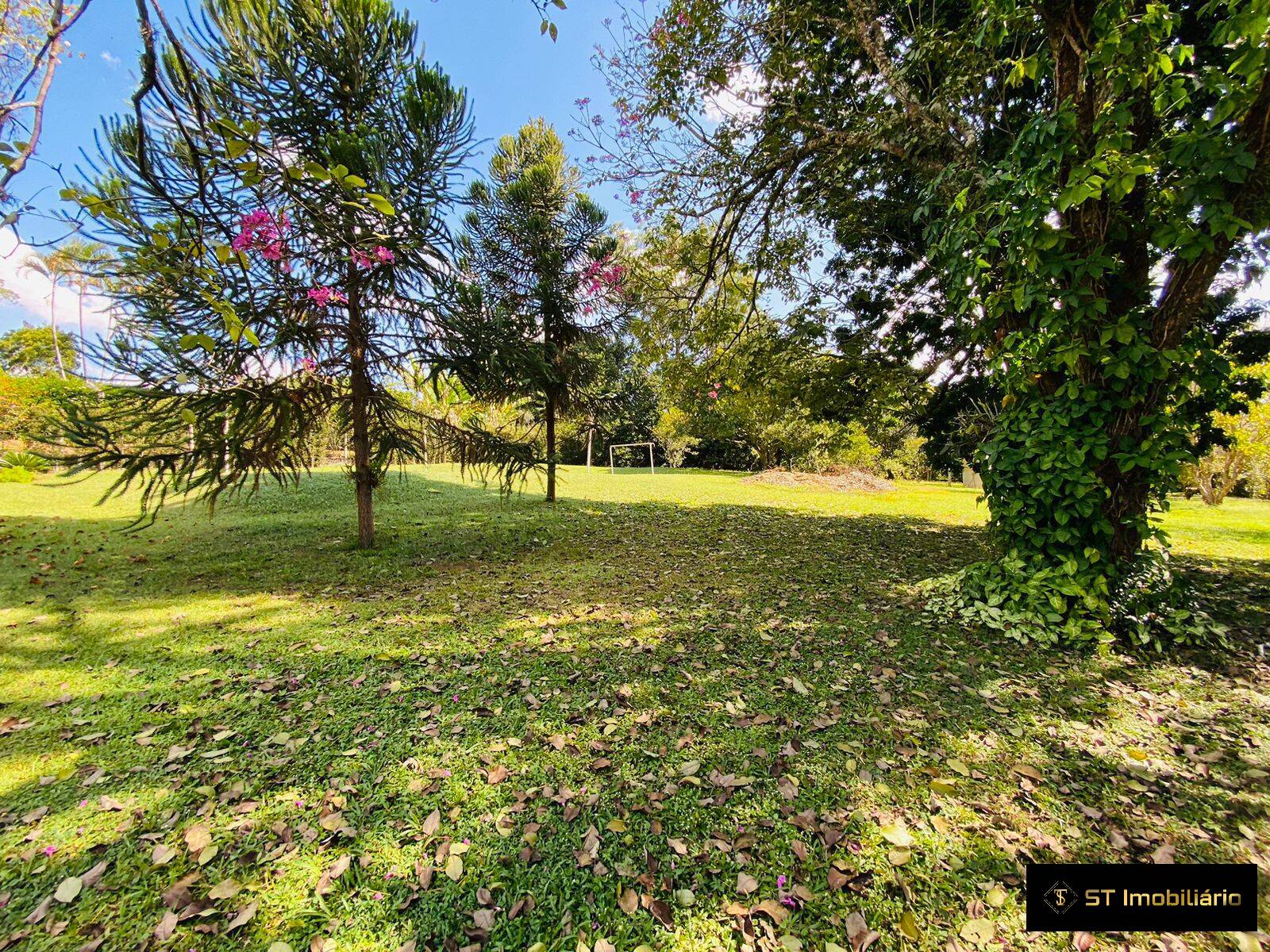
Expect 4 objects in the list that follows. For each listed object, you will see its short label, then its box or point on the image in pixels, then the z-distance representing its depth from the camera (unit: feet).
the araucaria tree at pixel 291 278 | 14.70
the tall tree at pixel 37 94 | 4.48
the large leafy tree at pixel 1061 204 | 9.78
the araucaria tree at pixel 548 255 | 29.30
